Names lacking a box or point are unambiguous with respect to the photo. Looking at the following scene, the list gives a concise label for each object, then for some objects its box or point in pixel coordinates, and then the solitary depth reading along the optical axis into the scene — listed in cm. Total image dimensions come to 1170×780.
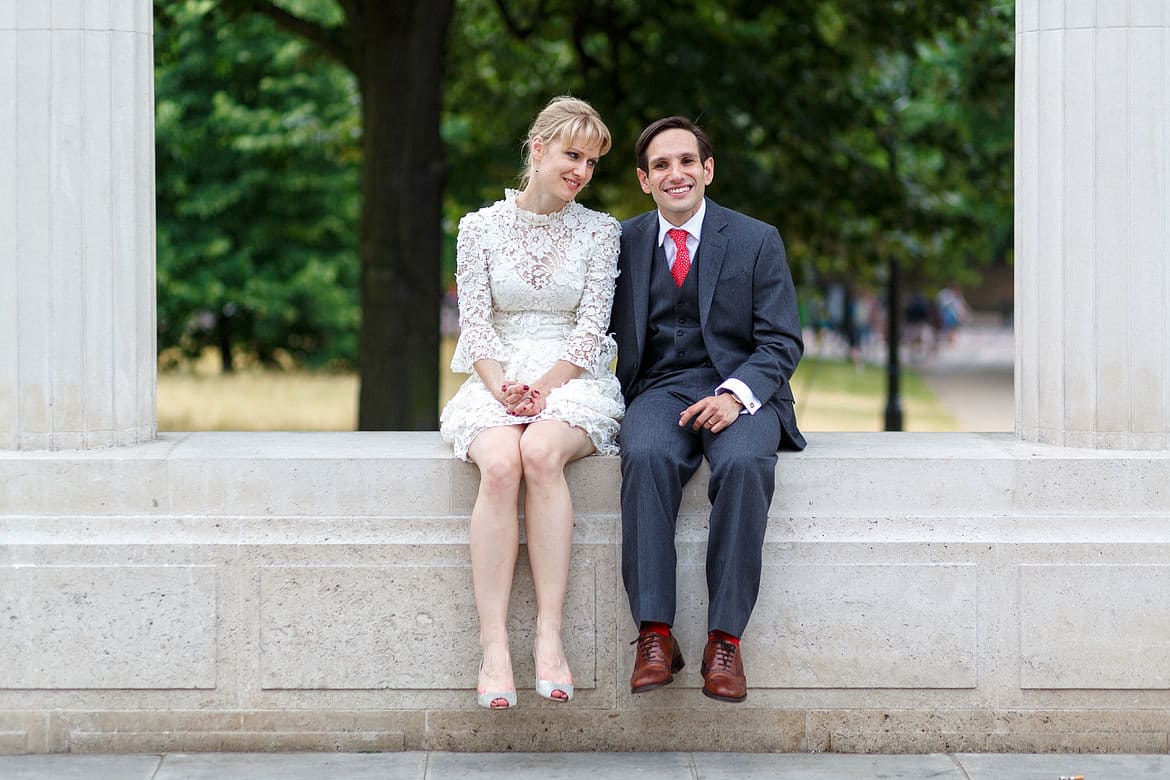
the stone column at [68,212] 1014
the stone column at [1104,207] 1020
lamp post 3103
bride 972
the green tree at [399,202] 2180
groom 960
